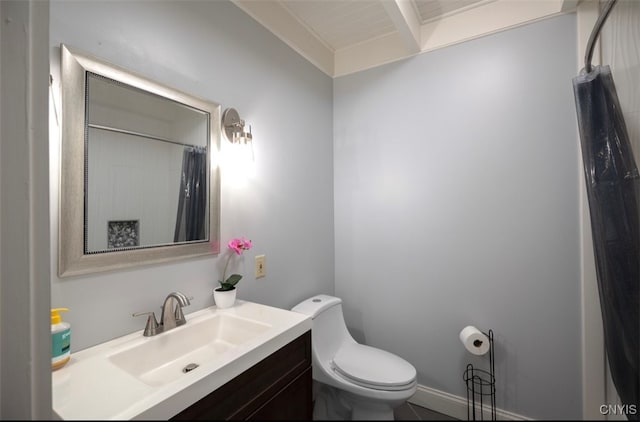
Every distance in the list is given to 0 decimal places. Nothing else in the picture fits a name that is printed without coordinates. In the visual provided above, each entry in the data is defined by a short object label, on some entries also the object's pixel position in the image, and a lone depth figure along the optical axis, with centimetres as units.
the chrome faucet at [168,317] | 92
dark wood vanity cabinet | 70
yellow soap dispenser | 68
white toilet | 128
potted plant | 115
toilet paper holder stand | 150
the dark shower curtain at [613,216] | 94
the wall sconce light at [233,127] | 125
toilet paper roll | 141
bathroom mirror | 81
